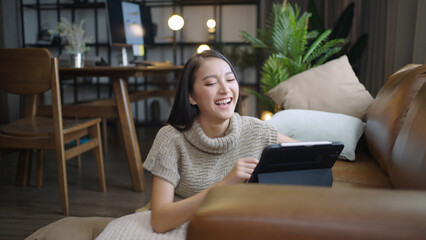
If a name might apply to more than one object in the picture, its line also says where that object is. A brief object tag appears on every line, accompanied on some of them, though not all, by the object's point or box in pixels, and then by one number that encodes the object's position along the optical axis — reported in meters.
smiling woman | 1.18
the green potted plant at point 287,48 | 3.43
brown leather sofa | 0.51
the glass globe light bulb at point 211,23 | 5.63
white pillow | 1.98
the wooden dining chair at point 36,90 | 2.44
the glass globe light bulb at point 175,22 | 5.09
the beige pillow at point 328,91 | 2.38
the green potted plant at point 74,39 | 3.53
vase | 3.23
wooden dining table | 2.88
